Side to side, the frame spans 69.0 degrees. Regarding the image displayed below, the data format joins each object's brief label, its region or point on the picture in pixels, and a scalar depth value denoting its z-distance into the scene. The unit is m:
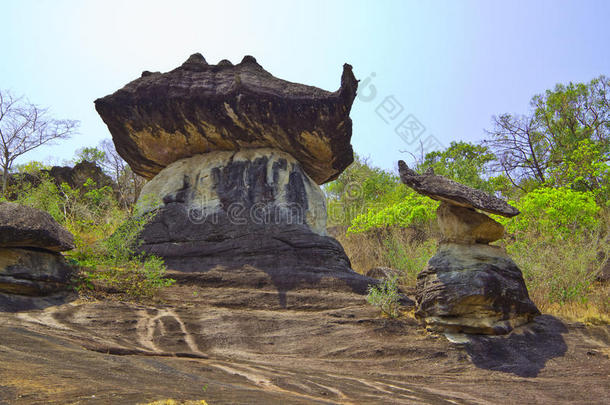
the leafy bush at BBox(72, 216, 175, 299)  8.35
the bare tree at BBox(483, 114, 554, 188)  21.03
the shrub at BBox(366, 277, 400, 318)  7.84
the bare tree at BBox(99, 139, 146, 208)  23.16
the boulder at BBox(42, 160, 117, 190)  19.66
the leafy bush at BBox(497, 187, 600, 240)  12.42
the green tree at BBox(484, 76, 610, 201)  20.28
